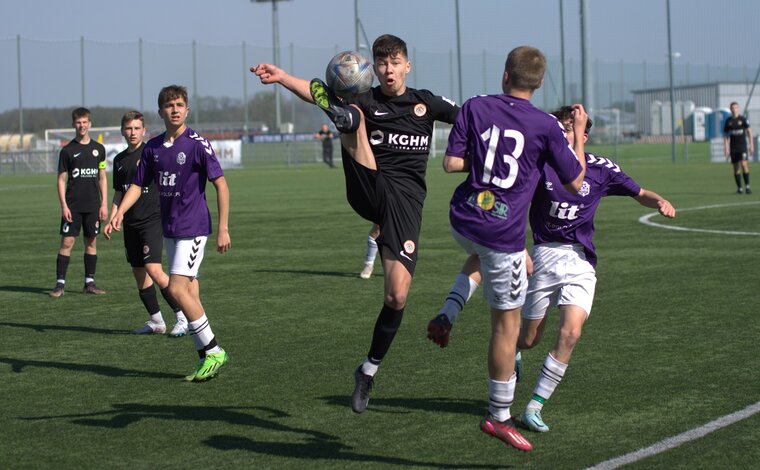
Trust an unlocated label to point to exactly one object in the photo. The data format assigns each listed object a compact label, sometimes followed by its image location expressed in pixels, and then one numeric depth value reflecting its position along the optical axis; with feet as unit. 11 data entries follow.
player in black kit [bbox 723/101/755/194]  83.46
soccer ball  21.70
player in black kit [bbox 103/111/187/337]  32.40
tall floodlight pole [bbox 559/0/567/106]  190.49
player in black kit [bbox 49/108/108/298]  42.39
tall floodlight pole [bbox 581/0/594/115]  130.72
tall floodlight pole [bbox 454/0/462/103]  190.62
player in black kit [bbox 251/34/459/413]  21.44
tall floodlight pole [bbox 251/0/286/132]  204.47
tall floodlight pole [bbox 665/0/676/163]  159.24
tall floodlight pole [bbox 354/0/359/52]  181.27
